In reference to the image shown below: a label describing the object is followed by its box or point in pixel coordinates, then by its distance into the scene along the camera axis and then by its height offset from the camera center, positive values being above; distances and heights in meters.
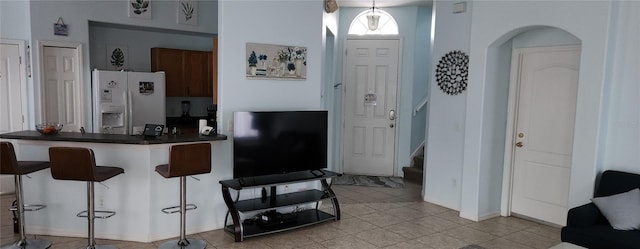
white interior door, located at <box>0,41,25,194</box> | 5.24 -0.09
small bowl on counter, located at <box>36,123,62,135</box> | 3.91 -0.40
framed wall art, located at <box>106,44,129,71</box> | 6.45 +0.48
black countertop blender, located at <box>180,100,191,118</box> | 7.24 -0.30
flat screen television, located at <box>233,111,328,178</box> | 4.04 -0.50
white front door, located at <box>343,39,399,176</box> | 6.95 -0.19
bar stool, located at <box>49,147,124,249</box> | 3.27 -0.61
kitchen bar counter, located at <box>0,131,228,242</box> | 3.90 -0.99
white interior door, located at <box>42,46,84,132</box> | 5.48 -0.02
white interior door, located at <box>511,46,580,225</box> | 4.42 -0.34
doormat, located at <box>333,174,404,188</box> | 6.52 -1.38
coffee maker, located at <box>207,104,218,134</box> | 5.93 -0.39
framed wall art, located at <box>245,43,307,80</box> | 4.35 +0.33
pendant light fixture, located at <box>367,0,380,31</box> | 6.43 +1.15
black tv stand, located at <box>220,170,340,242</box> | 4.05 -1.13
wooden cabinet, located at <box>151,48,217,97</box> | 6.72 +0.33
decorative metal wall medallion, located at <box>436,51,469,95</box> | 4.99 +0.31
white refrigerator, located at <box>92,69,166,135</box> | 5.72 -0.17
